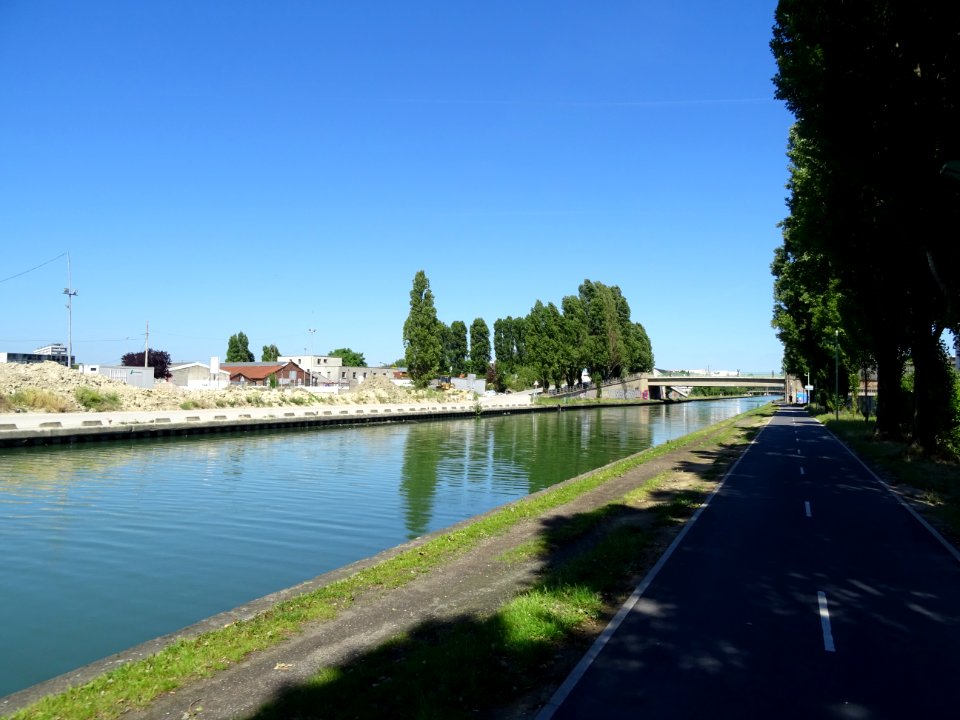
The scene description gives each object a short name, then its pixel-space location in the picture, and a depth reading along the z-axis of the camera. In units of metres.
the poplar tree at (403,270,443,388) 94.75
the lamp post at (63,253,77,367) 80.21
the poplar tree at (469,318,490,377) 136.00
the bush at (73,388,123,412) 53.59
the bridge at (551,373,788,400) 129.12
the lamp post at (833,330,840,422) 56.41
